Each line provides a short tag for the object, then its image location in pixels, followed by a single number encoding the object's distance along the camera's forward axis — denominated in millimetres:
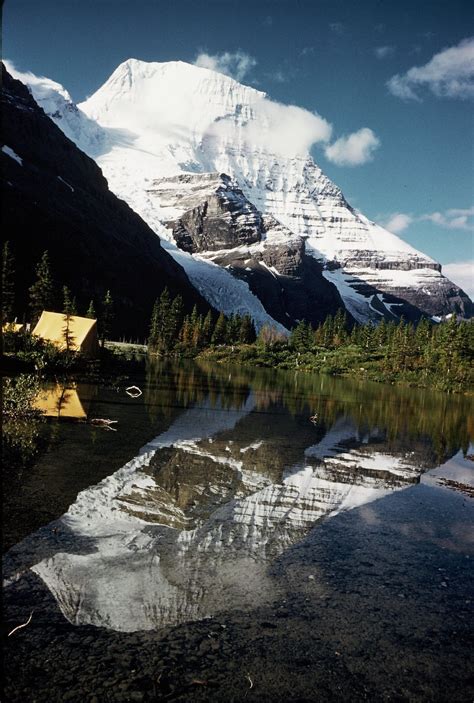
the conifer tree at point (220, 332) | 111062
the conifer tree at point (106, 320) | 61181
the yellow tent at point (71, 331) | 41844
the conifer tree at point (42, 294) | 58469
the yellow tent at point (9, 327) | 36681
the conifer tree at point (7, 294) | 53781
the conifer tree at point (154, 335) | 103012
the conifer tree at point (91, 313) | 61394
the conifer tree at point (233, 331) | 112562
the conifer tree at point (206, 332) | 109750
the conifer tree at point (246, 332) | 116562
